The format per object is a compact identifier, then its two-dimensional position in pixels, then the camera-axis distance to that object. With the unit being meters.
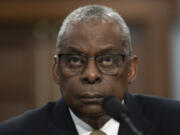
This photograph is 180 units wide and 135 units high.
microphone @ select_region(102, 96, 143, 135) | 2.62
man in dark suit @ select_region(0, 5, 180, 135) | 2.82
